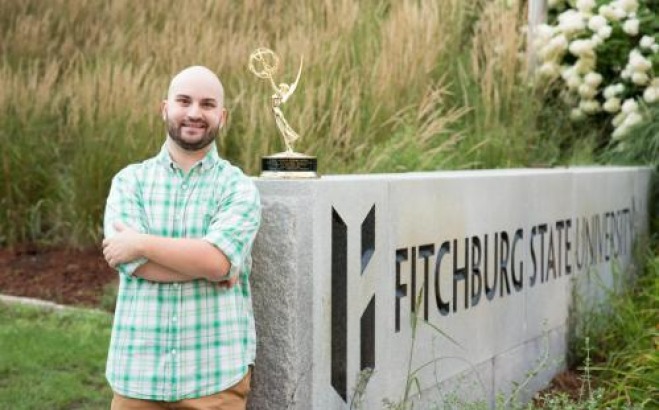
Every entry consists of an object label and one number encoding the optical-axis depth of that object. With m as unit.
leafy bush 8.48
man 2.87
